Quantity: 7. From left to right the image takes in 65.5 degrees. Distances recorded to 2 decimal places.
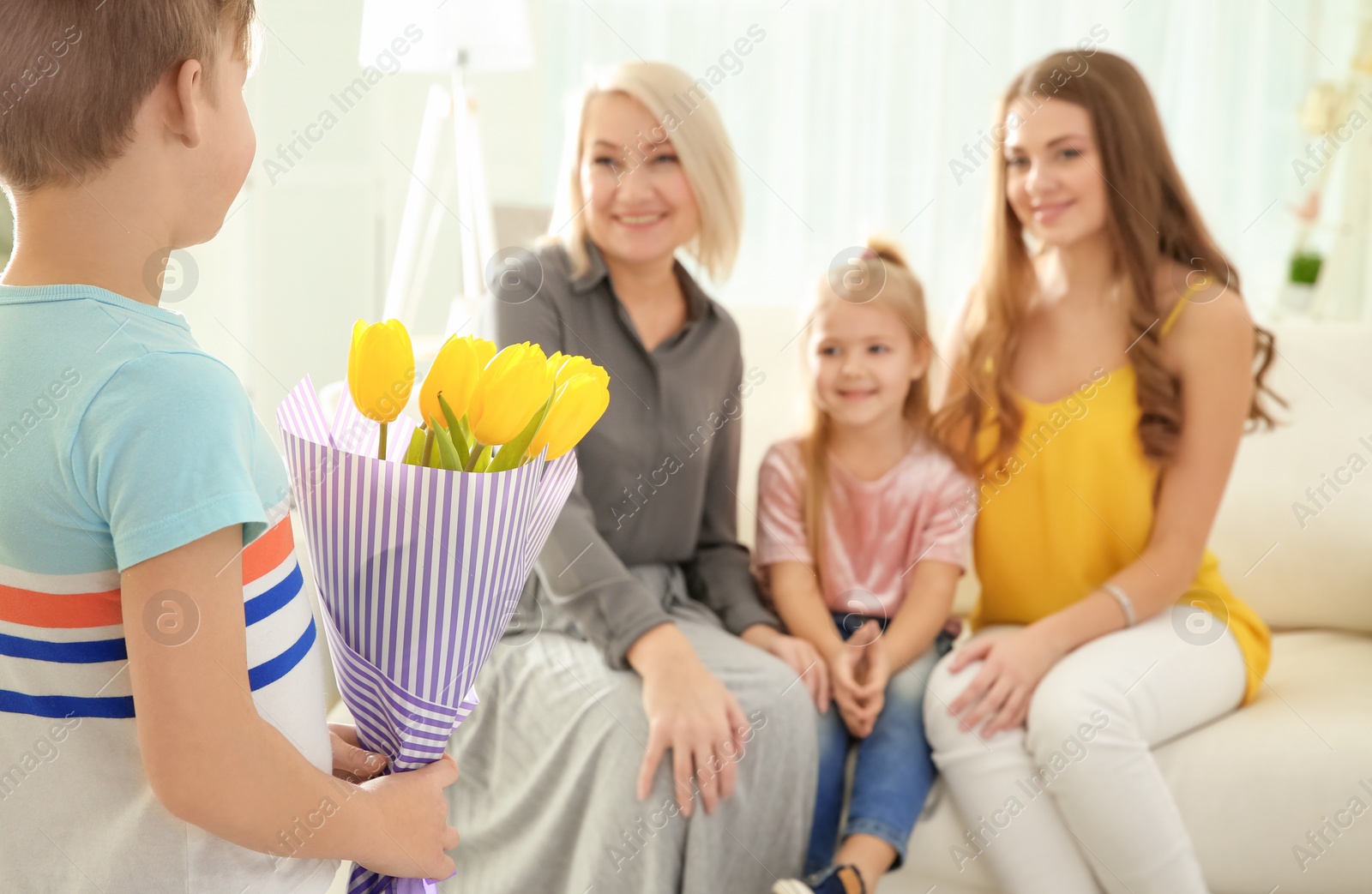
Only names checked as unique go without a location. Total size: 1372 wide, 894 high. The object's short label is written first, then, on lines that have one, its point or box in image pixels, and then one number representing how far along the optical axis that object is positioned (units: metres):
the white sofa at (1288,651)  1.31
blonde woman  1.19
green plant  3.00
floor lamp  2.60
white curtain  3.40
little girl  1.46
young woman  1.31
